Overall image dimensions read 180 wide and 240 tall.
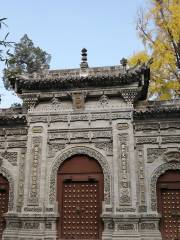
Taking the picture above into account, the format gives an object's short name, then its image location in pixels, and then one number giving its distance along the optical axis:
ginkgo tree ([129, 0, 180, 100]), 17.28
